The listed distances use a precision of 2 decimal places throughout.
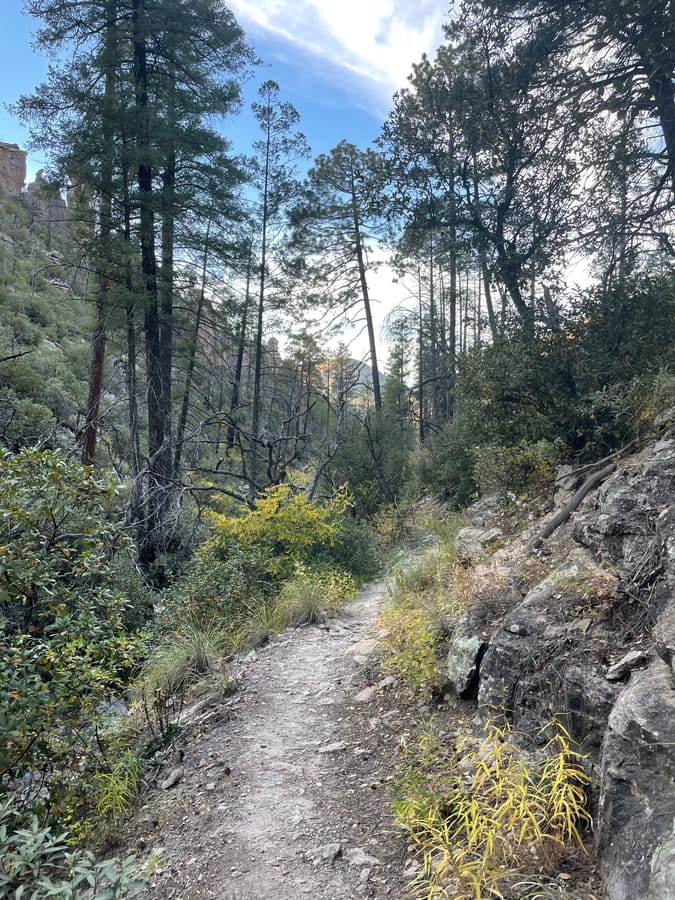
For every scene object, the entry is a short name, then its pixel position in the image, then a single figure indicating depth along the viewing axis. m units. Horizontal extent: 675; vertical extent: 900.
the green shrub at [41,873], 1.84
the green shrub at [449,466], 11.43
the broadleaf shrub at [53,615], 2.91
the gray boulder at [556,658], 2.55
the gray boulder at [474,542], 5.84
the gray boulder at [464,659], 3.54
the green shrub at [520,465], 6.17
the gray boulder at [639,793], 1.76
